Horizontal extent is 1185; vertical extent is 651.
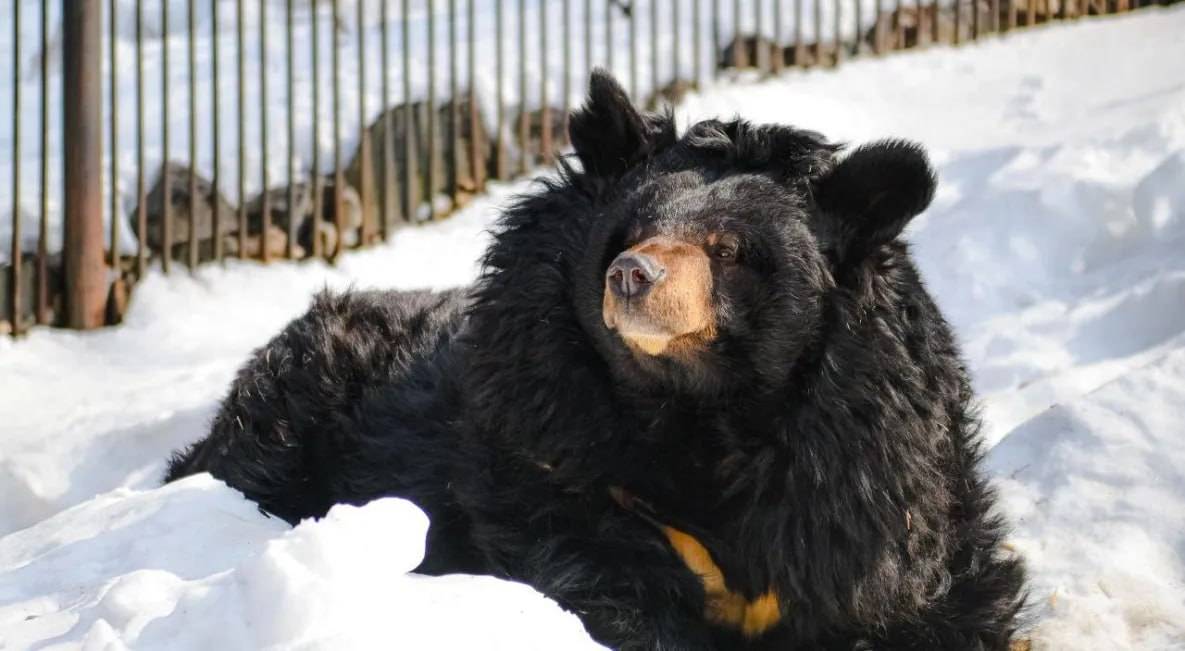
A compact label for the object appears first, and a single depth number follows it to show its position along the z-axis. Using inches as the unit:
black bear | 305.7
